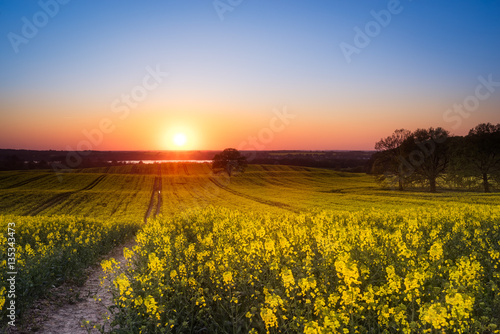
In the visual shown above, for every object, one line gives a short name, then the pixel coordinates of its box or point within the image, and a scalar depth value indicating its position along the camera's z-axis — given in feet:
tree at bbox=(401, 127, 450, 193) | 178.29
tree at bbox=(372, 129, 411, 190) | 184.55
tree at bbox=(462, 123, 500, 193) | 167.73
